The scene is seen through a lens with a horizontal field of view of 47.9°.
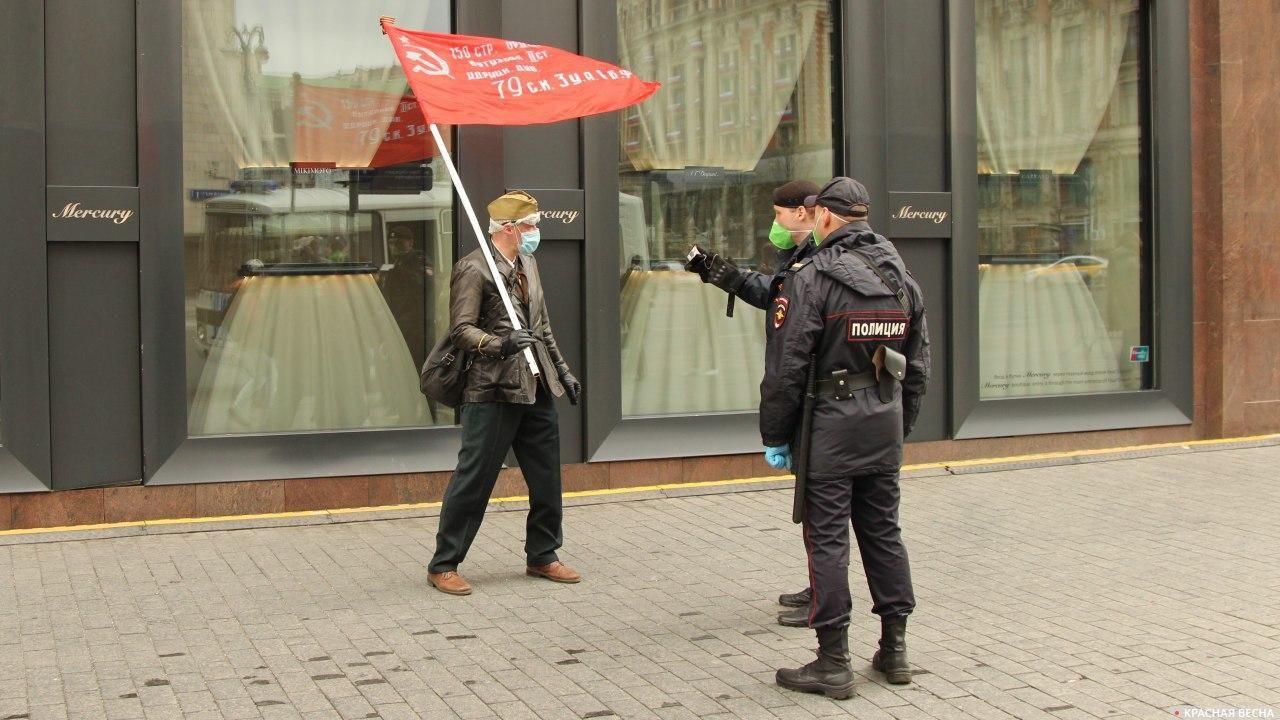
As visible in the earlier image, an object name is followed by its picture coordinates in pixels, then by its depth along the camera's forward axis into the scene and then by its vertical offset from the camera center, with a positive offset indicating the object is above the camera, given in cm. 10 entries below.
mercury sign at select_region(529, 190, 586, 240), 926 +81
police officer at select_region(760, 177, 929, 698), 555 -31
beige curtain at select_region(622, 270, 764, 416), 1004 -7
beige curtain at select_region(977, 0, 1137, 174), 1116 +202
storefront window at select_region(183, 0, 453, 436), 880 +76
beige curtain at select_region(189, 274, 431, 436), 890 -13
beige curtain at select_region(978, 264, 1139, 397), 1120 -3
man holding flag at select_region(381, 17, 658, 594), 704 +18
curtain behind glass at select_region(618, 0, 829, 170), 998 +189
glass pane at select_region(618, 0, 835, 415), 1000 +123
